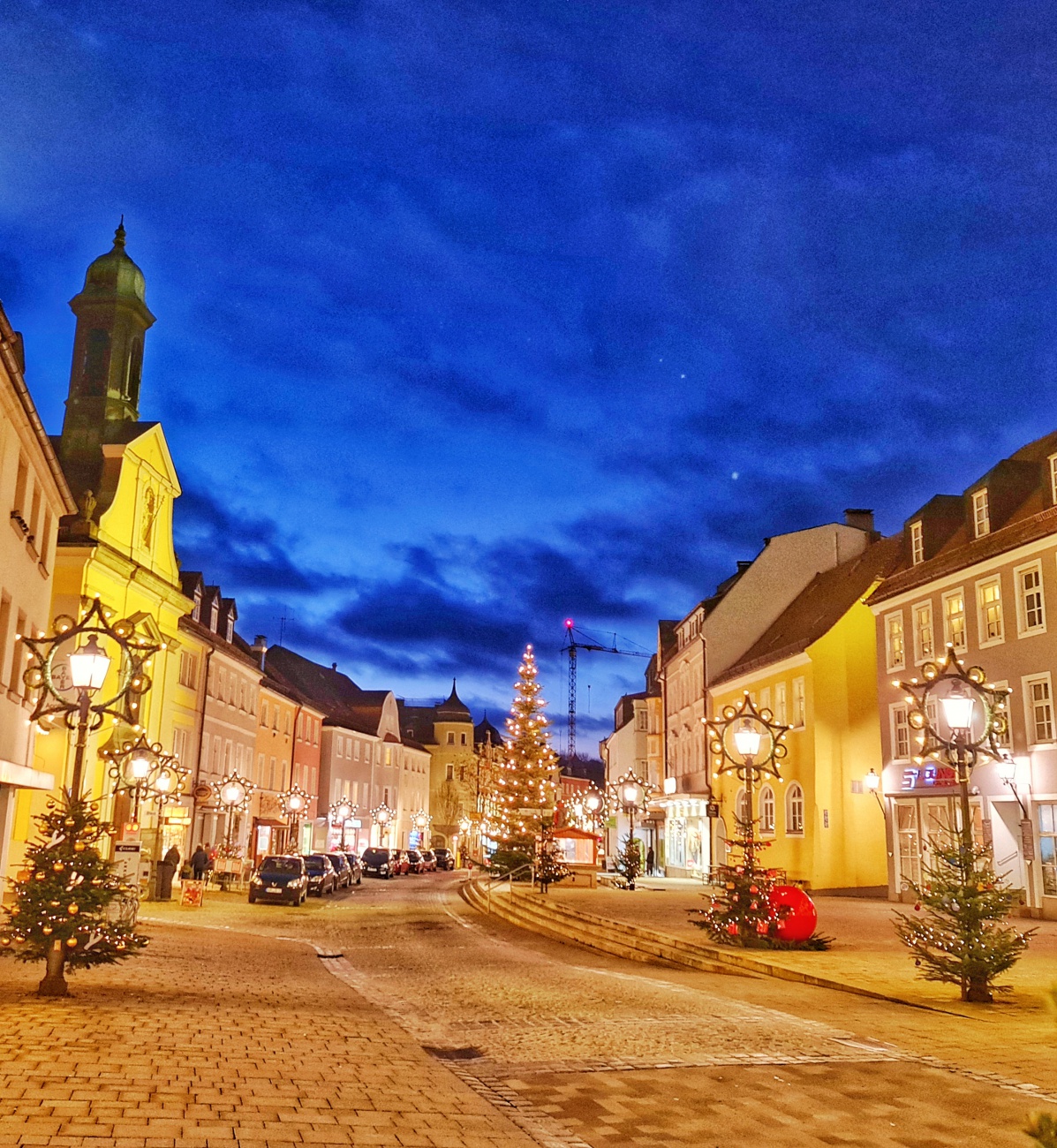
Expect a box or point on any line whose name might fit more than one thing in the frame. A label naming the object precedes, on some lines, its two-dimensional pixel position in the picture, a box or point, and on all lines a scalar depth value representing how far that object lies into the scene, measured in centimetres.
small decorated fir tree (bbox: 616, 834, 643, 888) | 4262
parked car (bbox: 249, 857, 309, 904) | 3638
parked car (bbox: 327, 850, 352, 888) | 4966
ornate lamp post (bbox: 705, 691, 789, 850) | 2088
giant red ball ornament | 1989
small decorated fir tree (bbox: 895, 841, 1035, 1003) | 1412
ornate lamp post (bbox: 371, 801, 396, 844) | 8869
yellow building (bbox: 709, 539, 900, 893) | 4075
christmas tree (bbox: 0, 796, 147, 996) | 1232
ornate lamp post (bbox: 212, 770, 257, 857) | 4116
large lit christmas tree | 4700
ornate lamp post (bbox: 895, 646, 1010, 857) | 1518
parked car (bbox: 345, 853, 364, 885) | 5456
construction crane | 16212
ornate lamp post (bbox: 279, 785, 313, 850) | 5306
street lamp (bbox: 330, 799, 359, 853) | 7395
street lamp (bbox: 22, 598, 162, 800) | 1352
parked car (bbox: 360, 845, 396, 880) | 6272
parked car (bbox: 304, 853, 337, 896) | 4306
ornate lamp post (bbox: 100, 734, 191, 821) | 3018
